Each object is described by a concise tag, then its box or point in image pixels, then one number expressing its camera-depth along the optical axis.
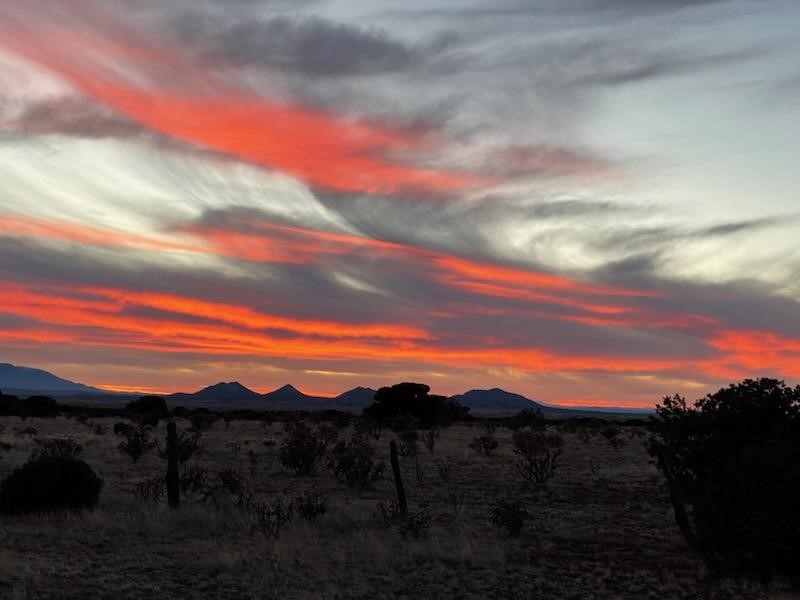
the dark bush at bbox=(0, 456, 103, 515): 18.28
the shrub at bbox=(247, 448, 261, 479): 31.57
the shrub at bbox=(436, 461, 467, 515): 23.25
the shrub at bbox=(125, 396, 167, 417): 102.50
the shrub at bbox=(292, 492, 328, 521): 18.75
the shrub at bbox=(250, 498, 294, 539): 16.42
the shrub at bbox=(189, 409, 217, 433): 56.79
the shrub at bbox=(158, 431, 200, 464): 31.36
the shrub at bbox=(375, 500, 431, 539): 16.77
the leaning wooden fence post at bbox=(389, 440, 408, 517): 19.00
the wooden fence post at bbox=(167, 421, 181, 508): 20.09
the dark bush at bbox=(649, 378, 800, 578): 13.34
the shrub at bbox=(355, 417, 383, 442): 53.37
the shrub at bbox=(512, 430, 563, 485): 28.55
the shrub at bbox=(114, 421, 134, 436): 49.82
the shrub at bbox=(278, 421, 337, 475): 30.69
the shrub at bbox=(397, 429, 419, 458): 37.59
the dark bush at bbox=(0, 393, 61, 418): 80.50
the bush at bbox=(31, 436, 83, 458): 30.85
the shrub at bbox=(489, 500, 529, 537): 17.81
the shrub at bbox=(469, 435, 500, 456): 38.73
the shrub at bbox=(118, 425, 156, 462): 33.50
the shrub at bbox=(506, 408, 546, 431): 68.72
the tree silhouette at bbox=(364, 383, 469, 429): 77.31
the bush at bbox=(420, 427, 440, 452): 40.91
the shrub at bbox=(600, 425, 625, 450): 45.66
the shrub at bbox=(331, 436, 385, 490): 26.58
